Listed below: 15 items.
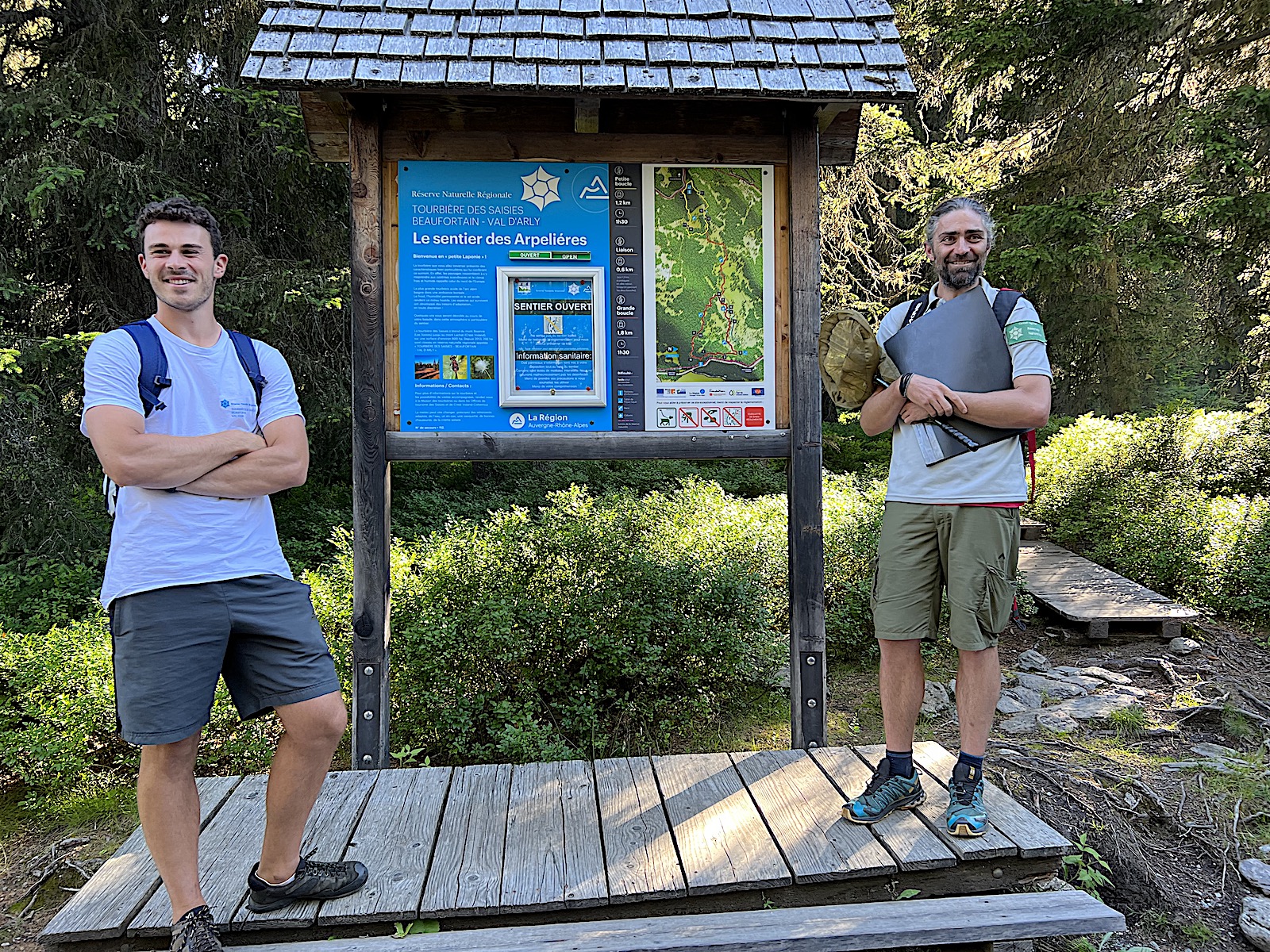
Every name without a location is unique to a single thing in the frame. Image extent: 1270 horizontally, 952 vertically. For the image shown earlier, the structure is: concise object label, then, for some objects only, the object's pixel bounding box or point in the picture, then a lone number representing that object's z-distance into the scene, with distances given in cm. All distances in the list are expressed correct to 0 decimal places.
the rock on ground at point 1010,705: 568
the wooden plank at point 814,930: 271
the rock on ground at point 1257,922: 335
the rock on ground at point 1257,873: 371
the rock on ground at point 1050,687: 600
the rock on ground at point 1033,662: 652
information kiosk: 375
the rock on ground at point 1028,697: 577
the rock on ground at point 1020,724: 534
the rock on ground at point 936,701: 565
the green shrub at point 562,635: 463
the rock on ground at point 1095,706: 555
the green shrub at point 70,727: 436
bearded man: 319
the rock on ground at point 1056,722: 533
